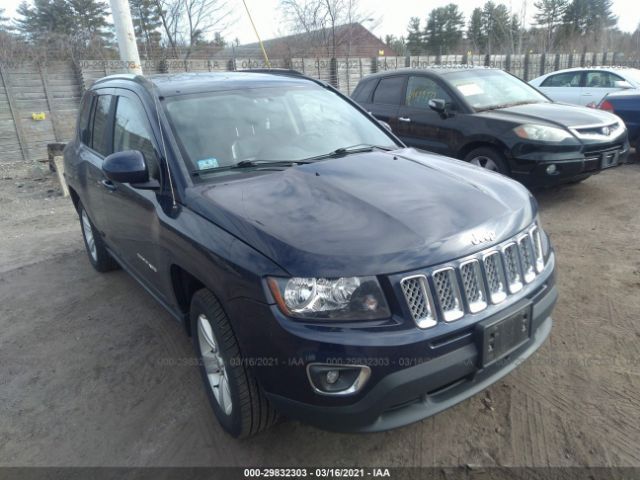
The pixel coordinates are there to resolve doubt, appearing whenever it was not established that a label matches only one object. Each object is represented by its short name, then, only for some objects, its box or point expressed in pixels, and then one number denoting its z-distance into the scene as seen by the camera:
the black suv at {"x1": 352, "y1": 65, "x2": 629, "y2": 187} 5.64
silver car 9.98
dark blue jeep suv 1.93
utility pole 8.00
